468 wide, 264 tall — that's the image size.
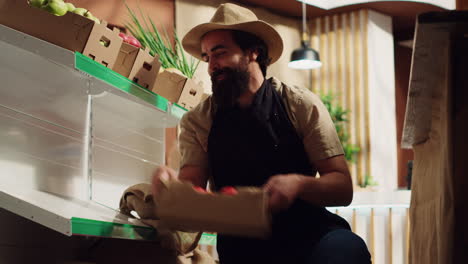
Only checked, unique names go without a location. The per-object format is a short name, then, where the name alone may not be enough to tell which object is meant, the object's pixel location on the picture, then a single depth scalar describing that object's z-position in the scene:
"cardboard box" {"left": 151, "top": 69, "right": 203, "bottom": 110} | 2.50
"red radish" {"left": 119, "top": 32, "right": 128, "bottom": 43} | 2.25
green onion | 2.87
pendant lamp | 5.99
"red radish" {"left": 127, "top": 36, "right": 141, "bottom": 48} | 2.28
